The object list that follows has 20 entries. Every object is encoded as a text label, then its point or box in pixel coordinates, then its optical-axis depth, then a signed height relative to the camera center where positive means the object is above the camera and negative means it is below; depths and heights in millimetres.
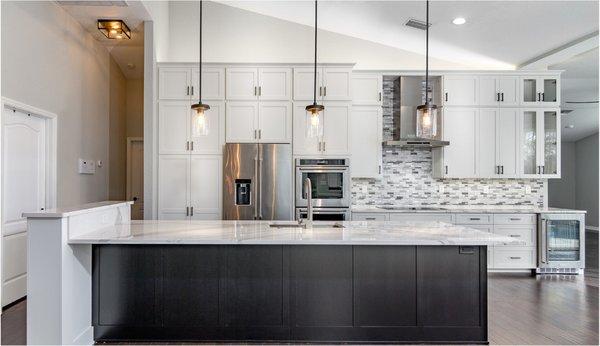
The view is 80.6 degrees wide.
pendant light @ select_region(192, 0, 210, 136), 2814 +425
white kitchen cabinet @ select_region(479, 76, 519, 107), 4961 +1157
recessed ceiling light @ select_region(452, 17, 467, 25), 4448 +1938
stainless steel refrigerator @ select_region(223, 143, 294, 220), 4535 -135
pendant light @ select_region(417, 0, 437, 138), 2793 +420
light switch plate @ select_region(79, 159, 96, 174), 4660 +76
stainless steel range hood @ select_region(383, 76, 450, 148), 5000 +1018
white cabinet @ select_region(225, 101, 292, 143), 4656 +666
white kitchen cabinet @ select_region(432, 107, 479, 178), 4984 +427
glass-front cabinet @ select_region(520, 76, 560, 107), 4945 +1162
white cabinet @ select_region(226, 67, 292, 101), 4660 +1165
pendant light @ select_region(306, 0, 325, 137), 2865 +421
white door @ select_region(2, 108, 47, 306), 3385 -147
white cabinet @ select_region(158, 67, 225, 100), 4648 +1160
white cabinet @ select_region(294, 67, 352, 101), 4664 +1175
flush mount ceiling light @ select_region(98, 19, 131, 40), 4441 +1850
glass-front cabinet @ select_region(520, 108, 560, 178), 4961 +434
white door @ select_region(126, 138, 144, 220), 6305 -55
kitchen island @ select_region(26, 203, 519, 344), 2635 -891
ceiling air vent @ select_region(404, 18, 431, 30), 4645 +1994
